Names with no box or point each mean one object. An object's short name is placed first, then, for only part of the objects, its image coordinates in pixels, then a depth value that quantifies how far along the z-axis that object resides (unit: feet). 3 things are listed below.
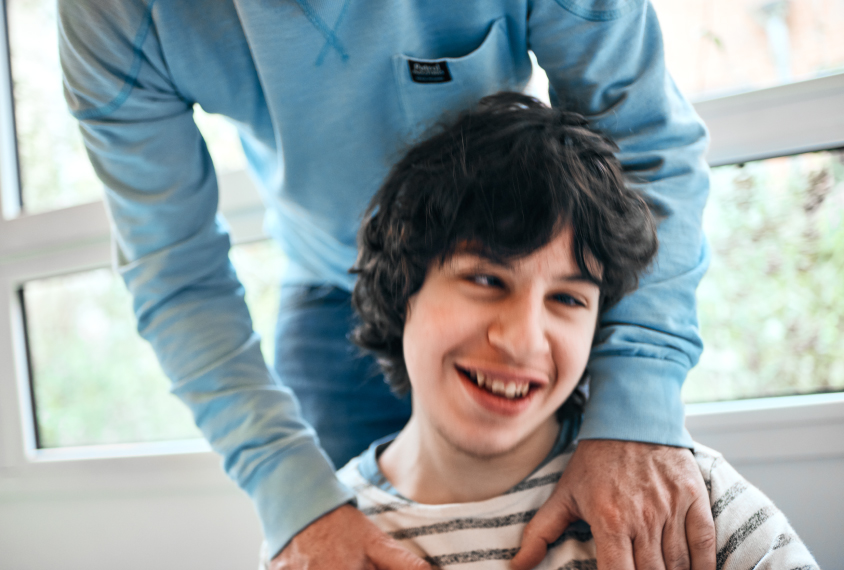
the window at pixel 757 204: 3.65
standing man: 2.41
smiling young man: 2.46
